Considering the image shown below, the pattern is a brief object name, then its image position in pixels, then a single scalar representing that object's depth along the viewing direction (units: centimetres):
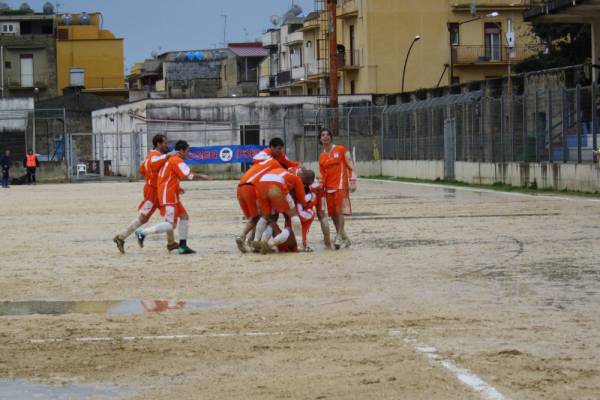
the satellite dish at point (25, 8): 12781
